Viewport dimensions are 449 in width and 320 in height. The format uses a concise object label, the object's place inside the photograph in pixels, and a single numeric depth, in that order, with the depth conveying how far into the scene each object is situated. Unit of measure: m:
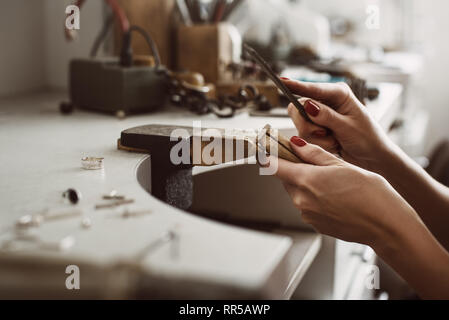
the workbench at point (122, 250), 0.35
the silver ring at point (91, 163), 0.62
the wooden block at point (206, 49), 1.31
